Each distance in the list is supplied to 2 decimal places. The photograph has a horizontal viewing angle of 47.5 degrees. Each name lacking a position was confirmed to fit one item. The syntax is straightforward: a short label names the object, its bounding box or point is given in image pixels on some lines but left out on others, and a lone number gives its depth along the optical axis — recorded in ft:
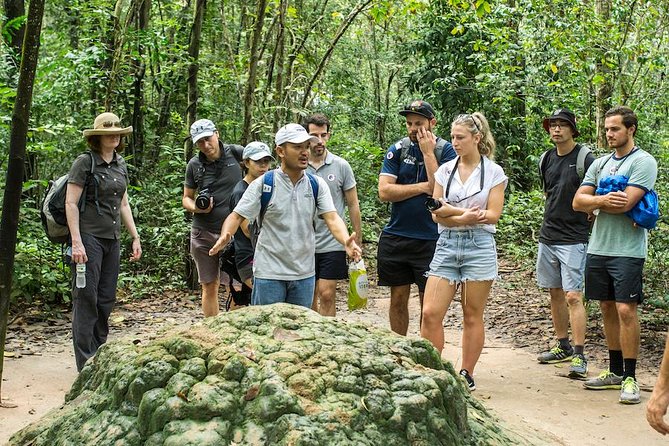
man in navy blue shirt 20.76
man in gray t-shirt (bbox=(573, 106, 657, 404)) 19.83
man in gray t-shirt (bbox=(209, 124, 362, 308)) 17.56
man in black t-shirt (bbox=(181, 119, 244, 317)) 24.00
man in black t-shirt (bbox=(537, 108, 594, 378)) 22.52
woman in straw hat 19.83
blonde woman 18.81
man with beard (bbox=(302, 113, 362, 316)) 21.85
